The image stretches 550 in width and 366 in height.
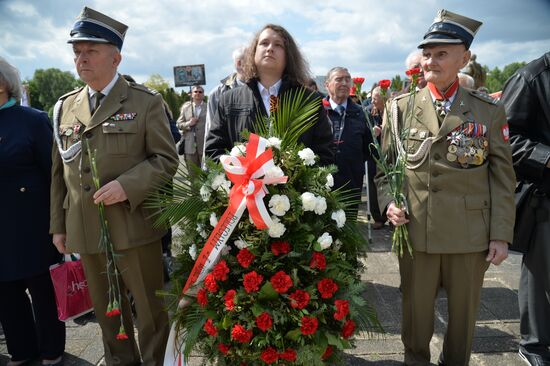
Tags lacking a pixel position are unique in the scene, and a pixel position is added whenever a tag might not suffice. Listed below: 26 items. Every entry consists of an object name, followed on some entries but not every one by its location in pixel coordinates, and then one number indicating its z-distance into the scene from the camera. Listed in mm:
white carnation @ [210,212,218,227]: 2067
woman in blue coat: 2875
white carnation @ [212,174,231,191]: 2090
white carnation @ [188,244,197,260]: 2184
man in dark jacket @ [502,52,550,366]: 2727
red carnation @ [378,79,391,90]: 2521
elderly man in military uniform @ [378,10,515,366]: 2445
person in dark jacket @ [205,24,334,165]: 2744
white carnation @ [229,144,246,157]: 2123
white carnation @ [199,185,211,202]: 2107
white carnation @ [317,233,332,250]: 1997
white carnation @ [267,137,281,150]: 2111
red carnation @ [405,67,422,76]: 2373
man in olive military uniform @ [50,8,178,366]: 2557
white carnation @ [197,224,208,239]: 2156
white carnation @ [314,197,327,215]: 2031
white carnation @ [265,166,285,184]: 1983
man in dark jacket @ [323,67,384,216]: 4672
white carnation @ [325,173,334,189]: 2180
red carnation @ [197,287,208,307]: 2020
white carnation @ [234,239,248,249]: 2034
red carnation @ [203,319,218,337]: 1961
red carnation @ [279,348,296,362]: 1890
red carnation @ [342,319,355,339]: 2006
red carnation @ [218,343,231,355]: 1979
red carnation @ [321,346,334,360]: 2021
